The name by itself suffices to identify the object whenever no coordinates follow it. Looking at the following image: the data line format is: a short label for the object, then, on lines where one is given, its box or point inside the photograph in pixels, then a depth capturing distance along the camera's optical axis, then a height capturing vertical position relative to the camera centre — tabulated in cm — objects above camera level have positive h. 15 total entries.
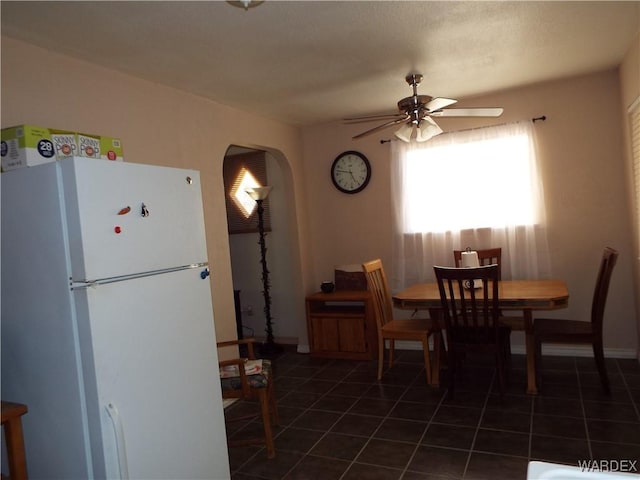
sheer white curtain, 395 +11
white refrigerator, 163 -30
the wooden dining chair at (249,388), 257 -92
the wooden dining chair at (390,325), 354 -89
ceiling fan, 294 +68
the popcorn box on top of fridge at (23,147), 180 +43
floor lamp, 485 -70
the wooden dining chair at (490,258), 381 -41
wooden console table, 426 -100
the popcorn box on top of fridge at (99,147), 204 +46
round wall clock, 466 +54
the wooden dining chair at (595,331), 297 -89
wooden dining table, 302 -62
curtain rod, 391 +77
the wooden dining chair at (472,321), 294 -77
